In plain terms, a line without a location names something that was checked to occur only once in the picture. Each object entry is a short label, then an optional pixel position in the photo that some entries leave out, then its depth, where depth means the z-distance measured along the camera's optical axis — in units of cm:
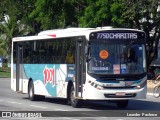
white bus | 2406
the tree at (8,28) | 7312
